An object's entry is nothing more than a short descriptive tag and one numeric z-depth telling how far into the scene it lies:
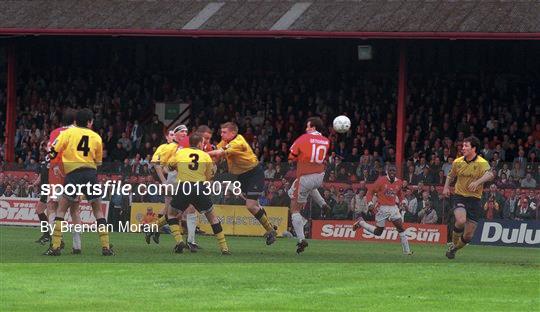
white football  28.28
